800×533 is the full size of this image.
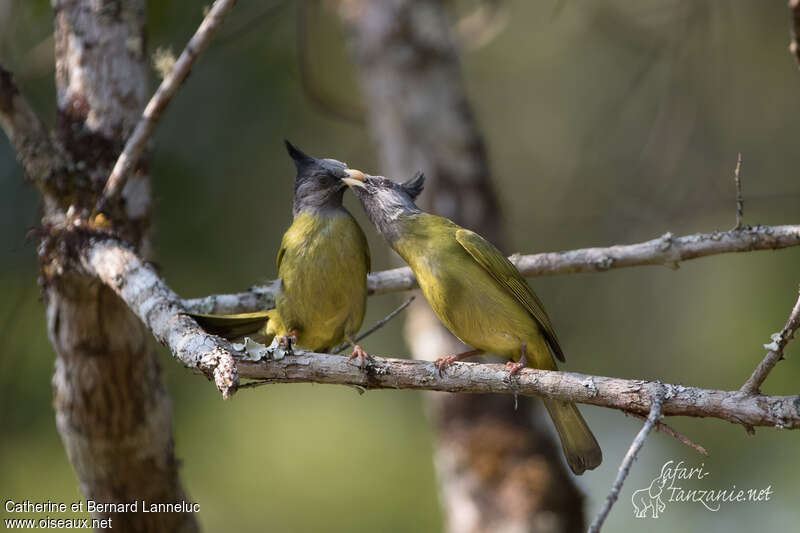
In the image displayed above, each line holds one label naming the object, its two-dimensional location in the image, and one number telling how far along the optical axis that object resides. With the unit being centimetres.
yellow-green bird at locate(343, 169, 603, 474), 746
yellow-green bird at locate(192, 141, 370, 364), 808
